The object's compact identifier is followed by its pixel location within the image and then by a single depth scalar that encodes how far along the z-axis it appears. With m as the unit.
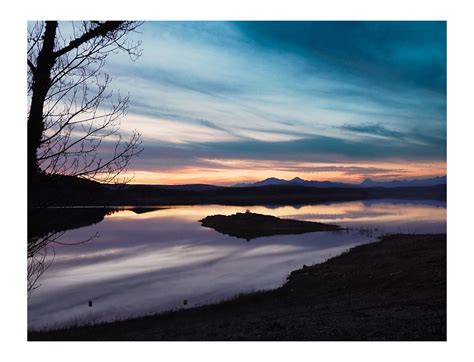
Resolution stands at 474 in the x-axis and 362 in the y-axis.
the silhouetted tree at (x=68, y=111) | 5.23
